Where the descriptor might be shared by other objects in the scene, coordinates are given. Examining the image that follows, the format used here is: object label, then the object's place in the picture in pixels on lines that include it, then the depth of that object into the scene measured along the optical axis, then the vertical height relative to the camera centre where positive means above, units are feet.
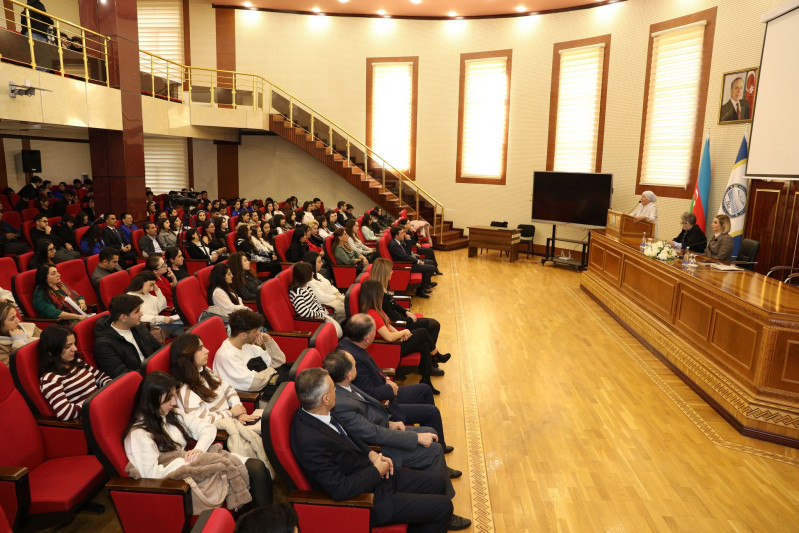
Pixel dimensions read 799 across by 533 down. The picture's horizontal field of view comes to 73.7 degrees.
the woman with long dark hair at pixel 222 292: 14.42 -3.24
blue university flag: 23.27 -0.36
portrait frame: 23.30 +4.11
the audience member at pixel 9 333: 10.16 -3.17
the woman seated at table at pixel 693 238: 22.02 -2.13
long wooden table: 12.34 -4.10
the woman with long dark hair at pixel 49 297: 13.53 -3.31
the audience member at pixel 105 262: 15.88 -2.79
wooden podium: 24.22 -1.89
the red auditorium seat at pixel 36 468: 7.00 -4.50
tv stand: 33.76 -4.99
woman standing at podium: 24.93 -1.05
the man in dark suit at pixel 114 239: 21.65 -2.90
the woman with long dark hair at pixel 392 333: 13.50 -3.93
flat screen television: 33.12 -0.92
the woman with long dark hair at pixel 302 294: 15.30 -3.39
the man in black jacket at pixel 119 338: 10.20 -3.29
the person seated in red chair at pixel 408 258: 23.52 -3.53
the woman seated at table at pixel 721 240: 18.90 -1.85
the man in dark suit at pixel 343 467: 7.27 -4.07
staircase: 41.19 -0.39
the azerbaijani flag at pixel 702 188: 25.57 -0.05
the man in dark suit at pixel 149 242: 22.11 -2.95
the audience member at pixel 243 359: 10.84 -3.80
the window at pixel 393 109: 42.47 +5.45
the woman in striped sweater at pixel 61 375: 8.79 -3.47
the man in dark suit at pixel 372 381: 10.52 -4.03
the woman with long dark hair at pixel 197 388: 9.17 -3.78
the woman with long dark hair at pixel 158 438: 7.61 -3.94
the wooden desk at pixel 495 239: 36.01 -3.93
